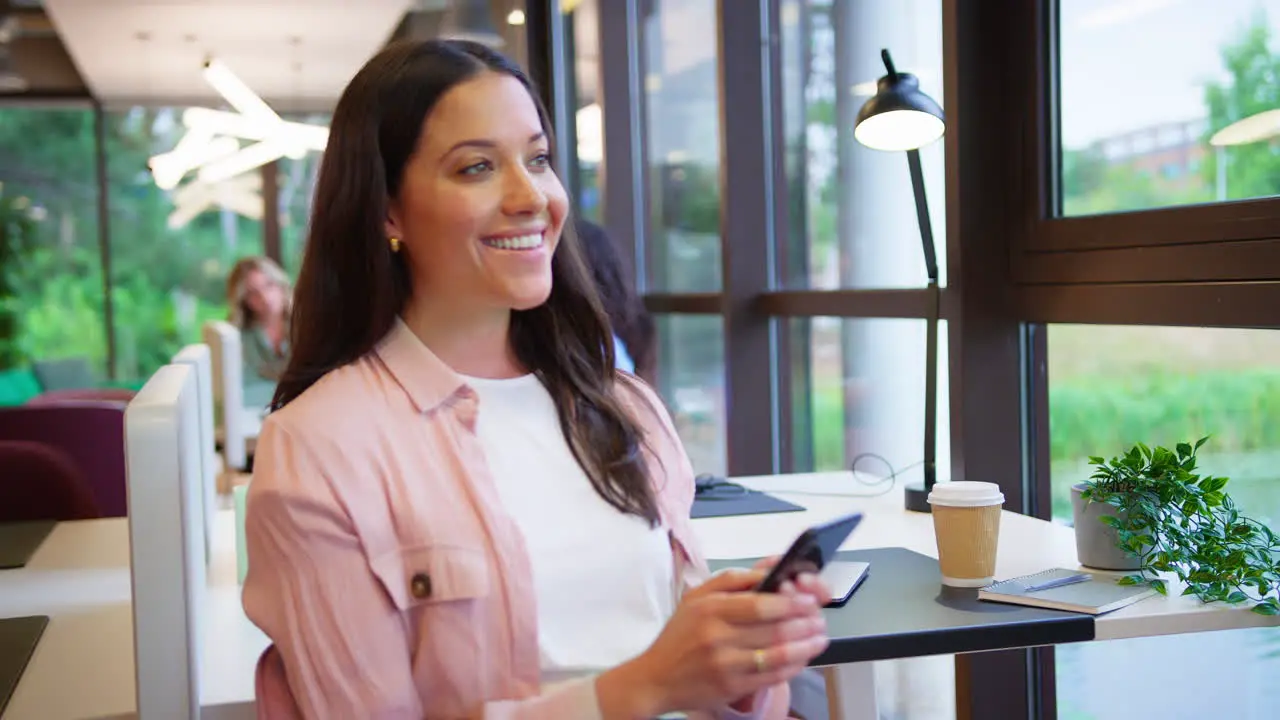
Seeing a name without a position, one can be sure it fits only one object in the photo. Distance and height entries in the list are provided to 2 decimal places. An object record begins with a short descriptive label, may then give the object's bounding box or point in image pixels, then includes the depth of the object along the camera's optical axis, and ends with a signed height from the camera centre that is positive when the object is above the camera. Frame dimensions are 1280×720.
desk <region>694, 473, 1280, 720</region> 1.53 -0.36
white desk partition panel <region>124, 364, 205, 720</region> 1.30 -0.22
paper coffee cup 1.72 -0.28
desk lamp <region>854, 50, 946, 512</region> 2.19 +0.34
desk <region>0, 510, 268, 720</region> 1.51 -0.40
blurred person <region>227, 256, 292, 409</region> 6.17 +0.15
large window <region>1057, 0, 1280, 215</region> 1.96 +0.36
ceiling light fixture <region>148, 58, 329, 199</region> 5.11 +0.86
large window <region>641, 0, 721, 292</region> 4.43 +0.67
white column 2.97 +0.17
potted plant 1.60 -0.28
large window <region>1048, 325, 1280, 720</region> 2.03 -0.21
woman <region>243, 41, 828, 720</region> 1.18 -0.14
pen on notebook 1.67 -0.35
